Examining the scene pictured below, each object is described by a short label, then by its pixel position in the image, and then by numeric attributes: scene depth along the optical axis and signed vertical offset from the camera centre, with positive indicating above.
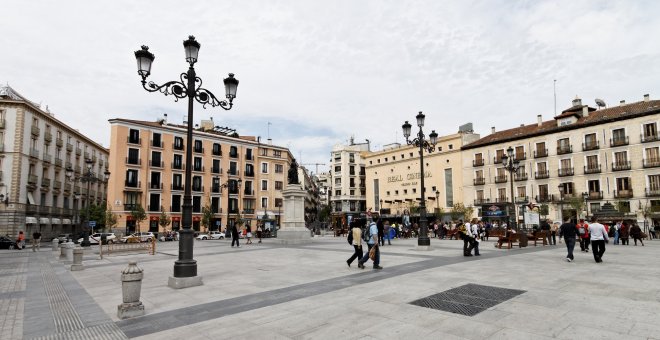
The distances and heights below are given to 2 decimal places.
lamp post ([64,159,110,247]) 25.05 -1.29
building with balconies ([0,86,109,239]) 38.56 +4.97
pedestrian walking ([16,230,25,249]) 29.88 -2.29
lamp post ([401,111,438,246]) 16.91 +3.04
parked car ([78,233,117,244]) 34.76 -2.53
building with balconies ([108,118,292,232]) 49.38 +5.58
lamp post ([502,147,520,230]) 23.57 +2.88
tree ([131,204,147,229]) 45.79 -0.32
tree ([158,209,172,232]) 48.22 -1.26
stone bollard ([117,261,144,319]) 6.08 -1.37
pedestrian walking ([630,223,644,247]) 21.53 -1.67
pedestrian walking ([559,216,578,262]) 12.26 -0.99
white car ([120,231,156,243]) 30.50 -2.33
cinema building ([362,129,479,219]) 57.31 +5.21
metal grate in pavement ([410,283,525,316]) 6.21 -1.68
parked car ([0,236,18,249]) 29.83 -2.48
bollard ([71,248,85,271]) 13.25 -1.68
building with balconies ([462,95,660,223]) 38.91 +5.00
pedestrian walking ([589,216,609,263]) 12.01 -1.12
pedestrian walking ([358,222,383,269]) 10.97 -1.10
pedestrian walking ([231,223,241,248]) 22.38 -1.46
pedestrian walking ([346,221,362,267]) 11.16 -0.99
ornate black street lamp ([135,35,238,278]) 8.72 +3.00
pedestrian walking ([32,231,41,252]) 26.06 -1.75
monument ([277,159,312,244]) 23.86 -0.72
